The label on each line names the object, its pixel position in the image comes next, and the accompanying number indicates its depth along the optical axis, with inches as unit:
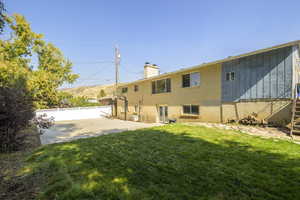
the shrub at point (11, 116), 169.5
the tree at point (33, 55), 576.7
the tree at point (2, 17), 124.6
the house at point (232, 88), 267.9
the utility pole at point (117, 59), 630.5
